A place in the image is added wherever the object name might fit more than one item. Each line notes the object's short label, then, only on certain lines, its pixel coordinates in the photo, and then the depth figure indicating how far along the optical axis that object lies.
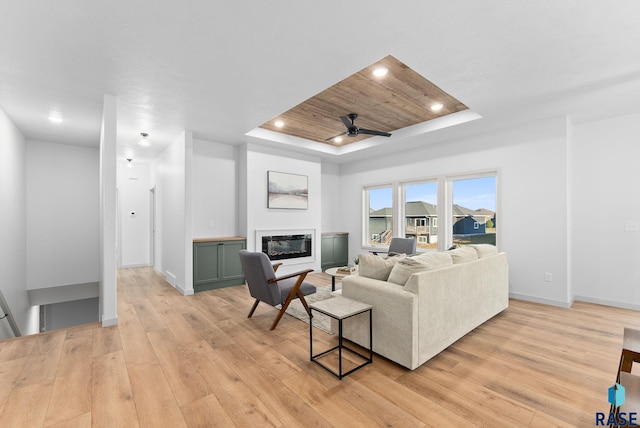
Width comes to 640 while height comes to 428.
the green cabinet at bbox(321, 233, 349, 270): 6.79
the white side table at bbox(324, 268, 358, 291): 3.94
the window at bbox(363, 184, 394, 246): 6.42
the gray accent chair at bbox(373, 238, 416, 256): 5.27
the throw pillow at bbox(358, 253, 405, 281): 2.75
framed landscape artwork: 5.66
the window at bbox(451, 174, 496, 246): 4.75
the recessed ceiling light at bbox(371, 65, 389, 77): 2.95
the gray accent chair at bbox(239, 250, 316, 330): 3.23
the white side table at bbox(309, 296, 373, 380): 2.24
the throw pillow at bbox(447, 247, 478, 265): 2.94
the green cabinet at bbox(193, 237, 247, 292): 4.85
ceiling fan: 3.90
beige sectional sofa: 2.31
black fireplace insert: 5.64
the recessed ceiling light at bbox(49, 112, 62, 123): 3.97
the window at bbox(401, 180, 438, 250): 5.53
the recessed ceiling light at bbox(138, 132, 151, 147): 4.80
